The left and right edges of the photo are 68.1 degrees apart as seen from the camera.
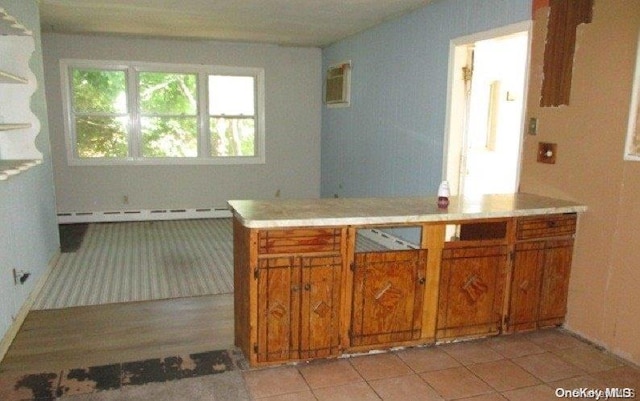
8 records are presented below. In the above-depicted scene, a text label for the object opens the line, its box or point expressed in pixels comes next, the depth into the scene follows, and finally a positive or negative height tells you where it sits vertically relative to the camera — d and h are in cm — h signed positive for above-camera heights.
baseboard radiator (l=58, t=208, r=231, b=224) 642 -118
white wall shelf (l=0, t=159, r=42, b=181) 255 -23
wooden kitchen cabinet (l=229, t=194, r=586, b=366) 246 -78
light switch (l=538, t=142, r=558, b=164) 312 -9
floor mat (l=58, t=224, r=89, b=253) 517 -127
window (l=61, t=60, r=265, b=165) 632 +24
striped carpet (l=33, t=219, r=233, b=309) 383 -130
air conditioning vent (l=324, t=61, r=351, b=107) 620 +66
